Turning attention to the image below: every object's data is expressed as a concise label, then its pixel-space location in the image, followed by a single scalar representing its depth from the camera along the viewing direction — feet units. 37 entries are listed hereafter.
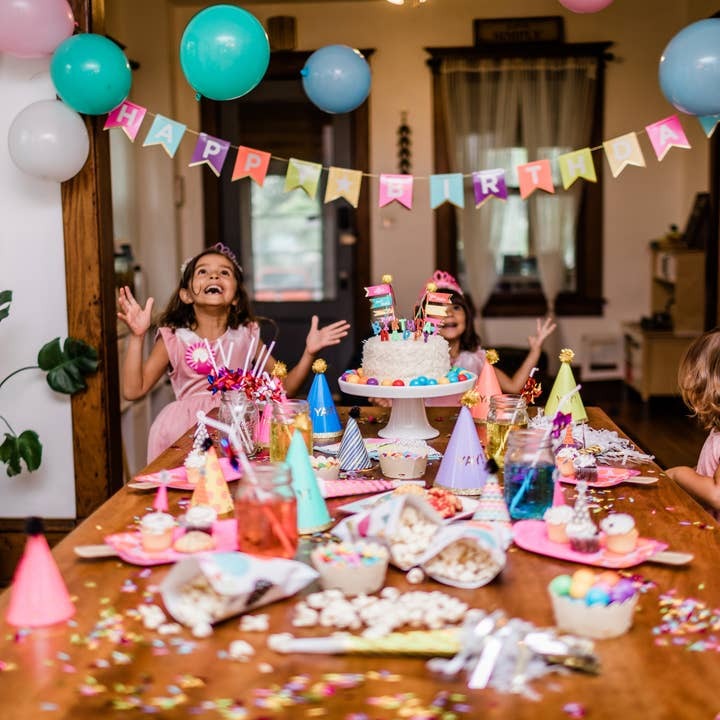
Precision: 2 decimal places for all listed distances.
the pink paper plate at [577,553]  5.04
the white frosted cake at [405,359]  8.15
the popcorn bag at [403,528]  4.96
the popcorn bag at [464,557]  4.75
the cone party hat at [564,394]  7.88
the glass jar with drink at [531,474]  5.72
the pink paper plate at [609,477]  6.68
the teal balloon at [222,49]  9.91
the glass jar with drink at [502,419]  6.95
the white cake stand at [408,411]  7.89
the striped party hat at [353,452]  7.11
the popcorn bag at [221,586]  4.37
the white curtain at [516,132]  23.39
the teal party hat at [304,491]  5.58
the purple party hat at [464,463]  6.40
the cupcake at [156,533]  5.20
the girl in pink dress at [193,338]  9.96
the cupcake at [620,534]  5.07
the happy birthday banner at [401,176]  11.19
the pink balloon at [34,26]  9.95
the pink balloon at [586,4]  11.12
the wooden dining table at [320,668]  3.67
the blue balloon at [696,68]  9.98
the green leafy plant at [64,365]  11.12
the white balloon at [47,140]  10.34
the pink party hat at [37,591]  4.40
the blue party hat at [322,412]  8.28
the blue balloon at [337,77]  11.29
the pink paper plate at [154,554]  5.13
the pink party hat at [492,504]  5.57
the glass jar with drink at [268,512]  4.92
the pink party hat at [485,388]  8.58
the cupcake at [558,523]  5.30
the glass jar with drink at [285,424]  6.85
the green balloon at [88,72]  10.11
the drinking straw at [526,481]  5.73
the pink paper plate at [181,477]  6.66
